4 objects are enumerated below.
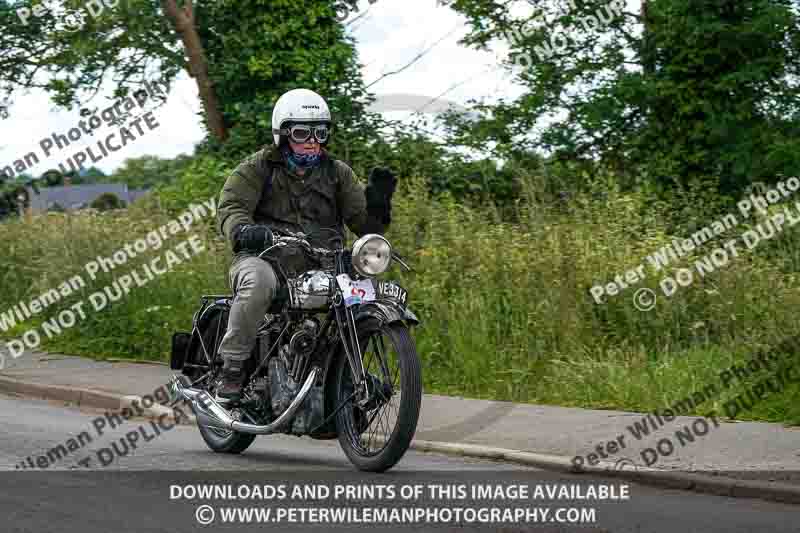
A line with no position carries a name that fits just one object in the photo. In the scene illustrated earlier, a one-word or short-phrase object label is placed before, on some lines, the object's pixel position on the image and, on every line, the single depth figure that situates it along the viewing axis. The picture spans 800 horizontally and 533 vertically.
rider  16.59
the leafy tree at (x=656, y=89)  44.09
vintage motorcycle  15.37
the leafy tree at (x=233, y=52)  47.84
